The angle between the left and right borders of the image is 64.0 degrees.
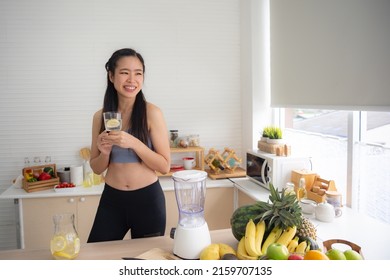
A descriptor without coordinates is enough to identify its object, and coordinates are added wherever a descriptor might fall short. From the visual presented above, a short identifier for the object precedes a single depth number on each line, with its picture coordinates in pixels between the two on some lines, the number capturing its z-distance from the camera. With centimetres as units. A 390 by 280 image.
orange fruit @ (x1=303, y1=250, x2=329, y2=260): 70
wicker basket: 84
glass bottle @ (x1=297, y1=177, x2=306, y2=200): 158
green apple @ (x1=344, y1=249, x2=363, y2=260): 73
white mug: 213
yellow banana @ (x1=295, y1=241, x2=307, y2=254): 80
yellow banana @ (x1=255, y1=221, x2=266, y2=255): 82
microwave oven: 171
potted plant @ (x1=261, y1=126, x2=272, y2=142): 189
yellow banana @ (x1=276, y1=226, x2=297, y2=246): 82
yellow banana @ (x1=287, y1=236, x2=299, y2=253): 81
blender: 85
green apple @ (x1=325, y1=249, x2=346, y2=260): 73
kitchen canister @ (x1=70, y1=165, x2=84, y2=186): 193
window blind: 119
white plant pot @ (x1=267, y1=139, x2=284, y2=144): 182
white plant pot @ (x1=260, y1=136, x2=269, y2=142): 190
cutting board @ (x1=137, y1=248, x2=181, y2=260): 83
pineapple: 86
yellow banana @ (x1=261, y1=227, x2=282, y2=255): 83
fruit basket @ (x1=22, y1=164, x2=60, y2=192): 183
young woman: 123
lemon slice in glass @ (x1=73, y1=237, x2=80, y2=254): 86
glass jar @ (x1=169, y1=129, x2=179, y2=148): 214
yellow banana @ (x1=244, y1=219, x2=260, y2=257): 80
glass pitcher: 85
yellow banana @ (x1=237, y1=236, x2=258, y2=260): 81
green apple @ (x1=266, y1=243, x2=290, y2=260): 72
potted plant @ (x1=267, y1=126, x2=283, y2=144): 182
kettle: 133
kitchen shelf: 208
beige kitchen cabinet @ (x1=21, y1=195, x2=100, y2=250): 181
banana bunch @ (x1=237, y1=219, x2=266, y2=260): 80
